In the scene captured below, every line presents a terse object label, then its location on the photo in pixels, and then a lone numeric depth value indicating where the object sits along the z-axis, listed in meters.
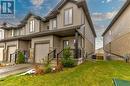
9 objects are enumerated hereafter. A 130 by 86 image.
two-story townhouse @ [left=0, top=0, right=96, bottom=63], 8.02
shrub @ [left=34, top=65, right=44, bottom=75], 5.18
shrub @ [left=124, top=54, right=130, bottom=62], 8.06
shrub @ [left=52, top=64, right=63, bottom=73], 5.42
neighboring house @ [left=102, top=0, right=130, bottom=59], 8.65
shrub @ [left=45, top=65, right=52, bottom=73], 5.25
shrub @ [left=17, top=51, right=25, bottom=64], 8.96
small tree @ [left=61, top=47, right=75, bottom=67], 6.16
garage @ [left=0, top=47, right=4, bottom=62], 11.51
